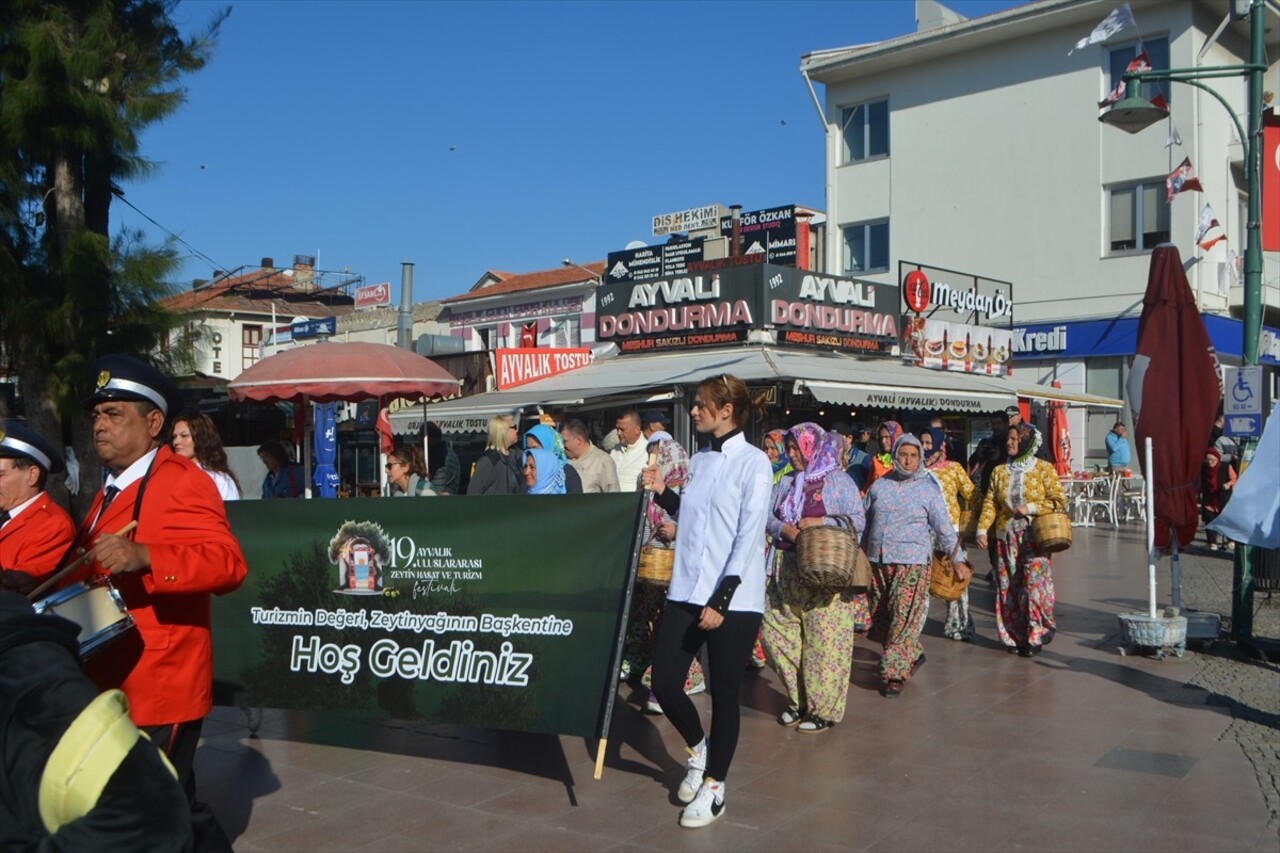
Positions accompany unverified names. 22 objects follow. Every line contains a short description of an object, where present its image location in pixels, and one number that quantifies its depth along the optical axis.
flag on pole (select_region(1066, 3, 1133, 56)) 12.22
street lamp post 8.68
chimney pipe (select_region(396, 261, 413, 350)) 20.14
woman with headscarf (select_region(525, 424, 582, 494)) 9.36
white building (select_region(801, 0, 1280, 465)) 25.30
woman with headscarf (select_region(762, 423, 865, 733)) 6.61
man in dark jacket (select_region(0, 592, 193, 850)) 1.70
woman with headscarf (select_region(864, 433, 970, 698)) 7.58
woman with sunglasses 9.73
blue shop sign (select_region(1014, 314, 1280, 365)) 25.38
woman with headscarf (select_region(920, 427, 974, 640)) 9.55
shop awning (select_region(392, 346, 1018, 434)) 14.61
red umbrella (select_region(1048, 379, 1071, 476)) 21.53
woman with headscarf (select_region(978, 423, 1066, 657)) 8.69
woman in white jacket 4.98
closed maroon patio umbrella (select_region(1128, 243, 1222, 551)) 8.62
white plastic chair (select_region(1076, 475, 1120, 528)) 20.69
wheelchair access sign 9.20
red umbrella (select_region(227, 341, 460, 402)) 9.86
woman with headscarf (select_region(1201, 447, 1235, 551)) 15.74
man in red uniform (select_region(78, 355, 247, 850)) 3.26
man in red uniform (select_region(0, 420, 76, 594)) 3.51
